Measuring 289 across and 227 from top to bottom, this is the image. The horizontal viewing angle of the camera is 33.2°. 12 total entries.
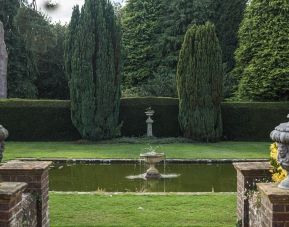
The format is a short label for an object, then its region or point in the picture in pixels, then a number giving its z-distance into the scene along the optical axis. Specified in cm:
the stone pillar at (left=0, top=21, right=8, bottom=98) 2630
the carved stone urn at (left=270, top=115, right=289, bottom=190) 424
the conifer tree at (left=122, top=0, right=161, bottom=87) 3095
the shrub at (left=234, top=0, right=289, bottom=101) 2306
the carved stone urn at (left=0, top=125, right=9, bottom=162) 457
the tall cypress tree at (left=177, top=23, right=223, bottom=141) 1988
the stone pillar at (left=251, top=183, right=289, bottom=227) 409
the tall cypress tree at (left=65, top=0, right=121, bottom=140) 1988
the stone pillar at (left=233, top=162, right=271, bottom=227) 593
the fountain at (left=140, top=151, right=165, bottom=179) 1197
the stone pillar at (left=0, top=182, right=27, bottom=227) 418
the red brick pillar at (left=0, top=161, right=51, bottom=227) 565
